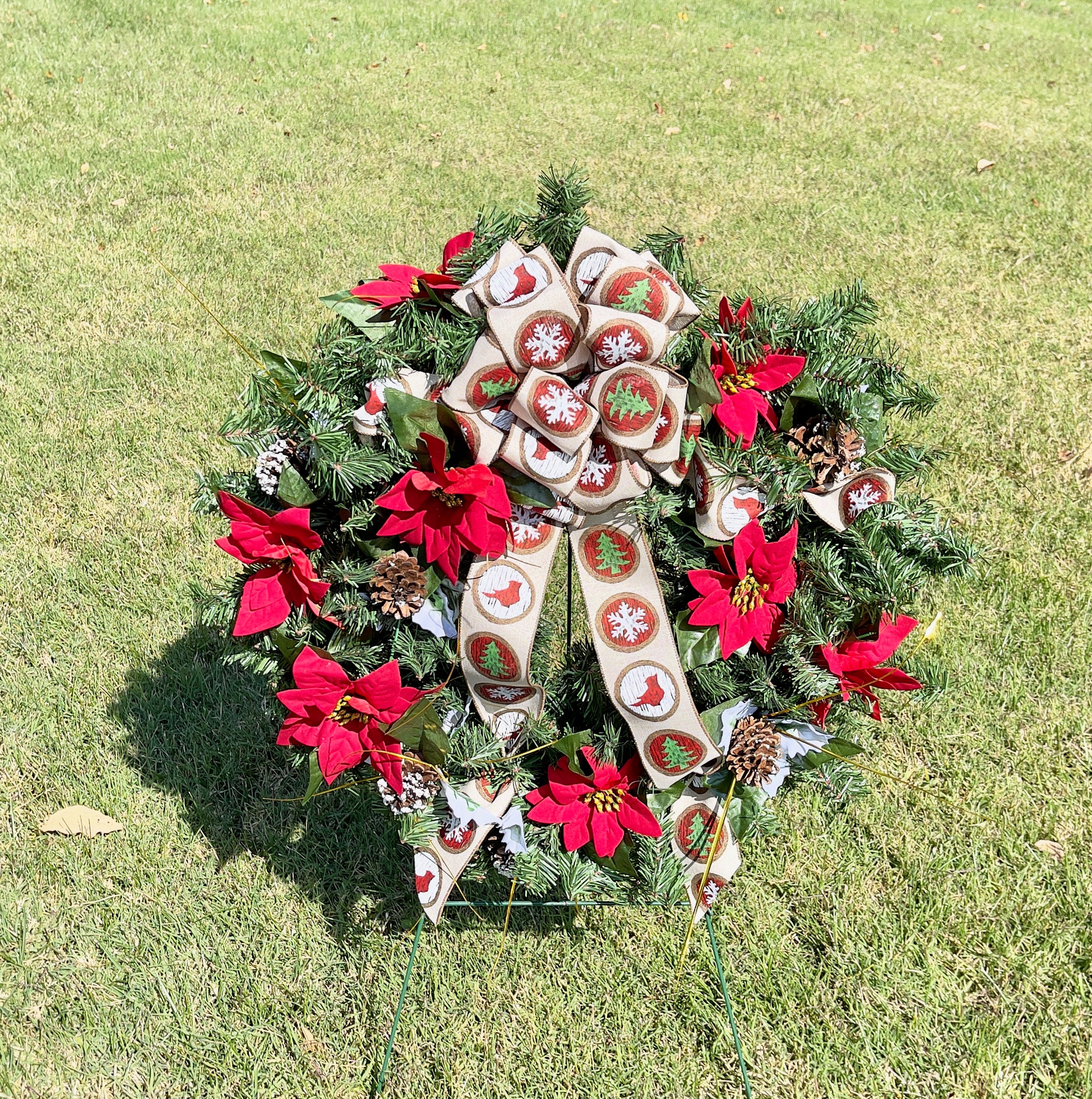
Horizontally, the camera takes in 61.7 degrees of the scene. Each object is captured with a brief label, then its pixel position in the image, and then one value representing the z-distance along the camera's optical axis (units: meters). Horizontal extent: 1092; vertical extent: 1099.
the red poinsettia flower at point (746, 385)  1.85
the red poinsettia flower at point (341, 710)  1.85
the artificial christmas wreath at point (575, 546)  1.76
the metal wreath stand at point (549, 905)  2.05
